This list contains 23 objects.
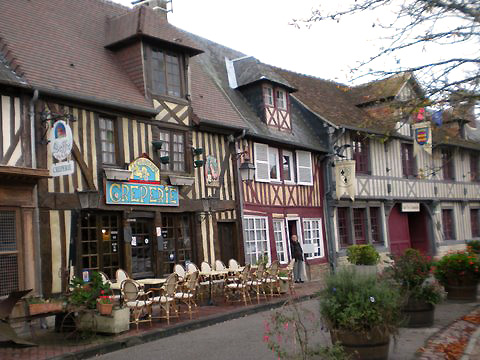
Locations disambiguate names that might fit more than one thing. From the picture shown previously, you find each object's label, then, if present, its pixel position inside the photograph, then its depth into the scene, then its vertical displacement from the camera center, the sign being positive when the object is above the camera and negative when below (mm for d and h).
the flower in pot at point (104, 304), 8594 -999
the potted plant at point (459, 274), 10711 -1123
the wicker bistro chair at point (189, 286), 10250 -964
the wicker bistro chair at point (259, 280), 12172 -1126
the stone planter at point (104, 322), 8492 -1273
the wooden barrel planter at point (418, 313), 8148 -1379
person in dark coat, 15633 -878
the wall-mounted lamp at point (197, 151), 13312 +2025
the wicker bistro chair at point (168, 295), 9578 -1050
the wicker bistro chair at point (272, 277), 12633 -1103
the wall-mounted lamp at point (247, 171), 13938 +1545
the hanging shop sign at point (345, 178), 18125 +1545
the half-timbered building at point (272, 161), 15586 +2094
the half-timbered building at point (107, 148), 9672 +1905
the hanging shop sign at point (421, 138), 20875 +3114
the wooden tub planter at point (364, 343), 5570 -1224
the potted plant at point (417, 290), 8062 -1039
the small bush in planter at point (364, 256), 15180 -895
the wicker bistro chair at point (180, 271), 11477 -750
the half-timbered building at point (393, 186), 19578 +1379
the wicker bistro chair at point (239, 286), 11789 -1186
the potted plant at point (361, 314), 5582 -931
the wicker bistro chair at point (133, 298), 9142 -1003
